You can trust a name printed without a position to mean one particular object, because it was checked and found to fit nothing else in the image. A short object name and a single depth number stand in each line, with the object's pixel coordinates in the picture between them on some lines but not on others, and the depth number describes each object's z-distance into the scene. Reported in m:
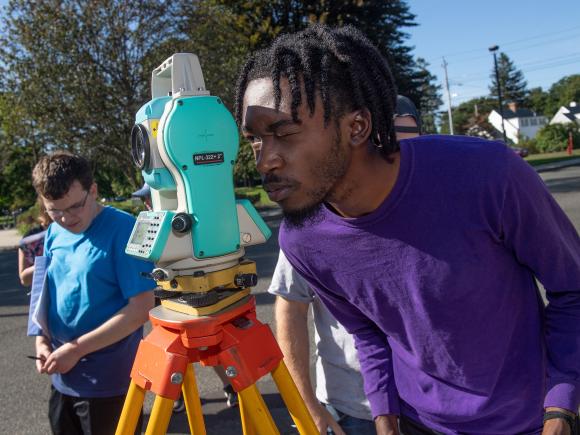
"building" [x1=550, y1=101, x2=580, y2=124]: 73.94
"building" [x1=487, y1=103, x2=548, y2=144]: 75.12
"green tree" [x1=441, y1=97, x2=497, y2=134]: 75.38
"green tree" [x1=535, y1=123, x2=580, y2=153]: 38.88
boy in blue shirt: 2.38
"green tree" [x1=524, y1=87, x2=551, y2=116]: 90.94
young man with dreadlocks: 1.29
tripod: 1.48
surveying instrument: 1.48
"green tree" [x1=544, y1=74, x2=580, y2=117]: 89.22
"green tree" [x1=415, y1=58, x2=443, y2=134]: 70.07
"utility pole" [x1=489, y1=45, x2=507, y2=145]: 30.34
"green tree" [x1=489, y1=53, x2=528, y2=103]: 89.19
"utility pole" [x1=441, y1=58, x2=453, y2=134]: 40.69
